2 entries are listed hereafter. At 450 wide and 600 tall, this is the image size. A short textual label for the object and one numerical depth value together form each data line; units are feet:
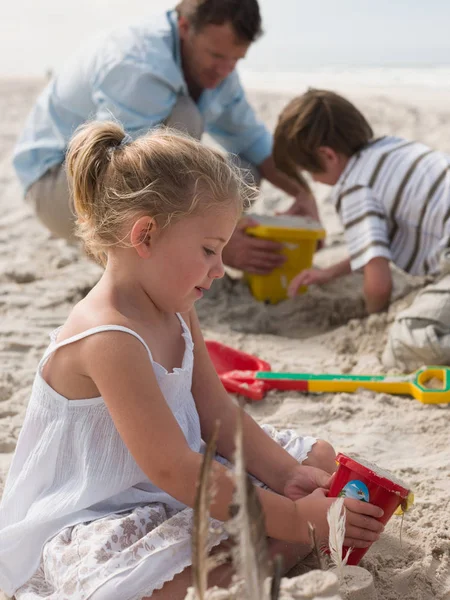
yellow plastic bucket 11.96
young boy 11.49
